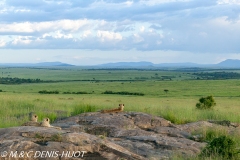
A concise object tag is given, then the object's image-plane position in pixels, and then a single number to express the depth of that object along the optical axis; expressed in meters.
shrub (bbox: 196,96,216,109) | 26.25
